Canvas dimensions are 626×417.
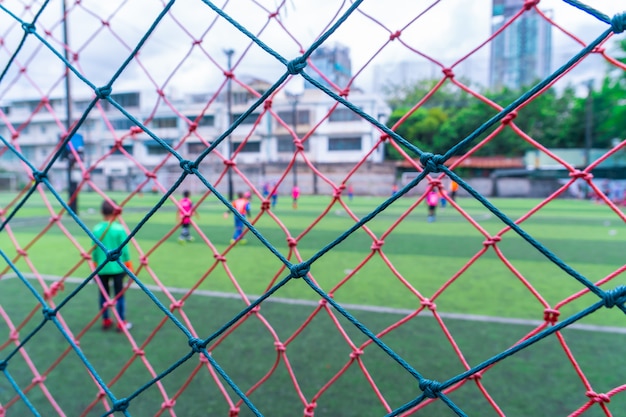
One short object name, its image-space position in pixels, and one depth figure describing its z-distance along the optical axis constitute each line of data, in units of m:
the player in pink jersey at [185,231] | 6.82
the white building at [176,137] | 21.14
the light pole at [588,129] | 21.51
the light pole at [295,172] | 22.82
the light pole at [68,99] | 9.16
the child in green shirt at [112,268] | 3.55
